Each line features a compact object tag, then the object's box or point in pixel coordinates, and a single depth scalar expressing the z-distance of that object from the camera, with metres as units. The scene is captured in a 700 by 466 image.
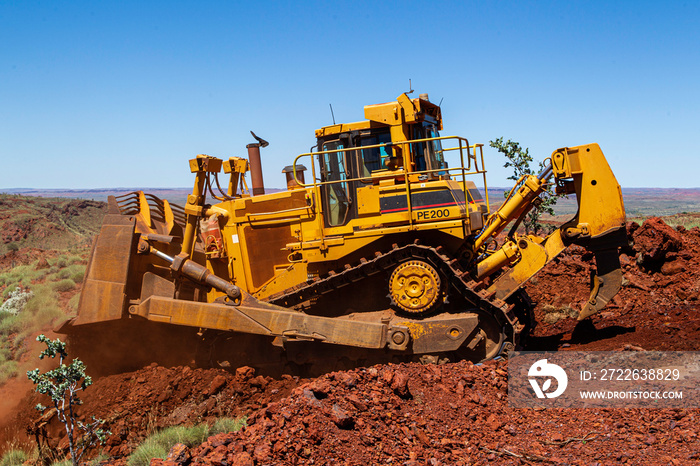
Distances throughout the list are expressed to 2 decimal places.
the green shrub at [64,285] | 18.97
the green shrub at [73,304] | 16.31
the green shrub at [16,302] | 16.54
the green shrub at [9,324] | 14.88
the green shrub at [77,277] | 20.17
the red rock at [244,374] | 8.83
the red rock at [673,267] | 11.25
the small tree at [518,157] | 18.03
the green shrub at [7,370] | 11.91
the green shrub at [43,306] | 15.41
